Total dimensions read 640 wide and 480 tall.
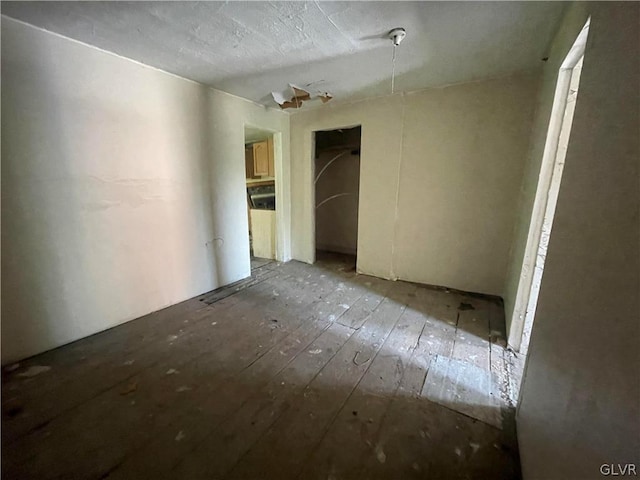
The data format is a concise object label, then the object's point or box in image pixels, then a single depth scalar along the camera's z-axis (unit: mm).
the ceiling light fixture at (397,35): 1638
